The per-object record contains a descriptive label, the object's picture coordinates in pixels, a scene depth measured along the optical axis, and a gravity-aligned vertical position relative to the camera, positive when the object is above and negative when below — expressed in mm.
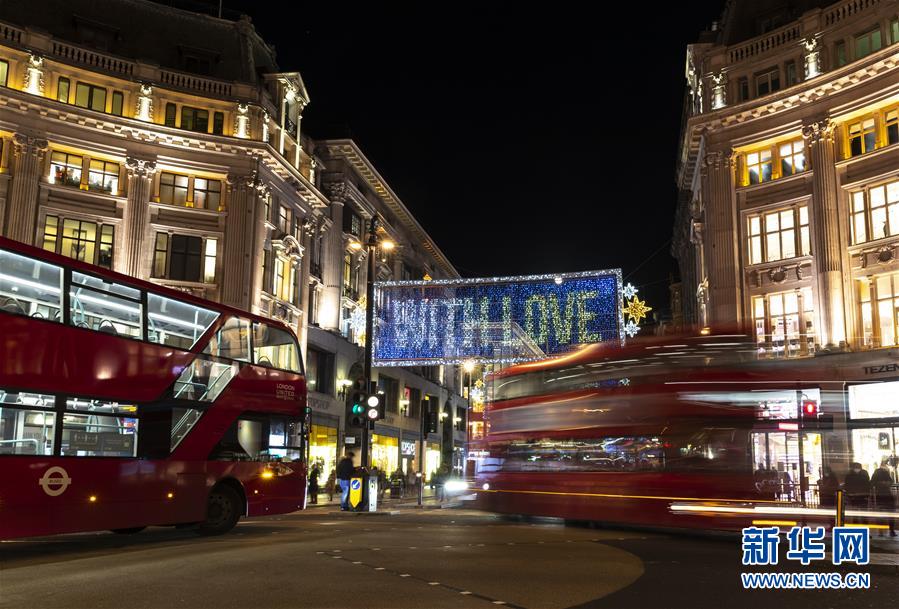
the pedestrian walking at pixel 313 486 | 32469 -1977
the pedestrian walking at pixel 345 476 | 24922 -1212
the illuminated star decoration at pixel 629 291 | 33344 +5793
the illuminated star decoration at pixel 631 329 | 33875 +4376
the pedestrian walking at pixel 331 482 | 38844 -2245
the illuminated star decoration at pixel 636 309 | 33188 +5082
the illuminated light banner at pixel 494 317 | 33625 +4945
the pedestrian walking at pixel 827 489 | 14078 -794
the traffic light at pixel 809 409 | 15031 +568
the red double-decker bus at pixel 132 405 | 12258 +447
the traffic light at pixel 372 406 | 23469 +799
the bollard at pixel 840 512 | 12416 -1028
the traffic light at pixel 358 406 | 22734 +774
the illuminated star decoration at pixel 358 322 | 43125 +5867
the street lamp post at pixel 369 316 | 25047 +3711
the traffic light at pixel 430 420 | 29000 +535
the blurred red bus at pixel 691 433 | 14883 +115
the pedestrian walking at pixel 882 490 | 14464 -813
